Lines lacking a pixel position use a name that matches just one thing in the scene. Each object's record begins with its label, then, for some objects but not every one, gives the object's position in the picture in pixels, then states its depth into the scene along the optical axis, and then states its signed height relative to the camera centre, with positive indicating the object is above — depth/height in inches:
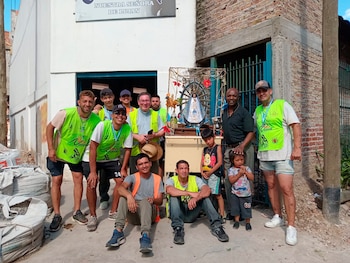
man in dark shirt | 158.1 +0.5
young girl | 148.7 -30.2
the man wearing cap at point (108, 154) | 143.7 -11.1
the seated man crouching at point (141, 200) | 127.2 -32.1
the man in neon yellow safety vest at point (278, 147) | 138.3 -7.3
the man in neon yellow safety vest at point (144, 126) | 172.7 +3.9
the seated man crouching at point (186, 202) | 138.2 -34.8
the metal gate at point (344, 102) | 245.8 +26.0
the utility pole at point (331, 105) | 157.8 +14.4
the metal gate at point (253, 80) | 187.2 +36.6
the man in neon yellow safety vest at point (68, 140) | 144.6 -3.7
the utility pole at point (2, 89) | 233.8 +35.8
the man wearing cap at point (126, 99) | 185.0 +21.4
